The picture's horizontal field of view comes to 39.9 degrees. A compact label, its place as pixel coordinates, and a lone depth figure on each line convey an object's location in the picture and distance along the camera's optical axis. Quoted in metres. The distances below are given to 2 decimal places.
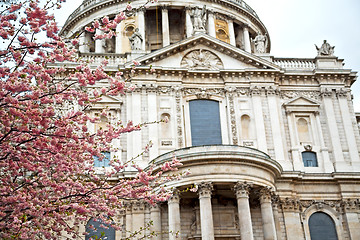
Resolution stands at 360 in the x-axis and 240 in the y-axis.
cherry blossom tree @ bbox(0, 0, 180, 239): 12.05
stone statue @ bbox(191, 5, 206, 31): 33.31
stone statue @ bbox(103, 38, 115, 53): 45.37
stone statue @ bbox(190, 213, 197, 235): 26.69
